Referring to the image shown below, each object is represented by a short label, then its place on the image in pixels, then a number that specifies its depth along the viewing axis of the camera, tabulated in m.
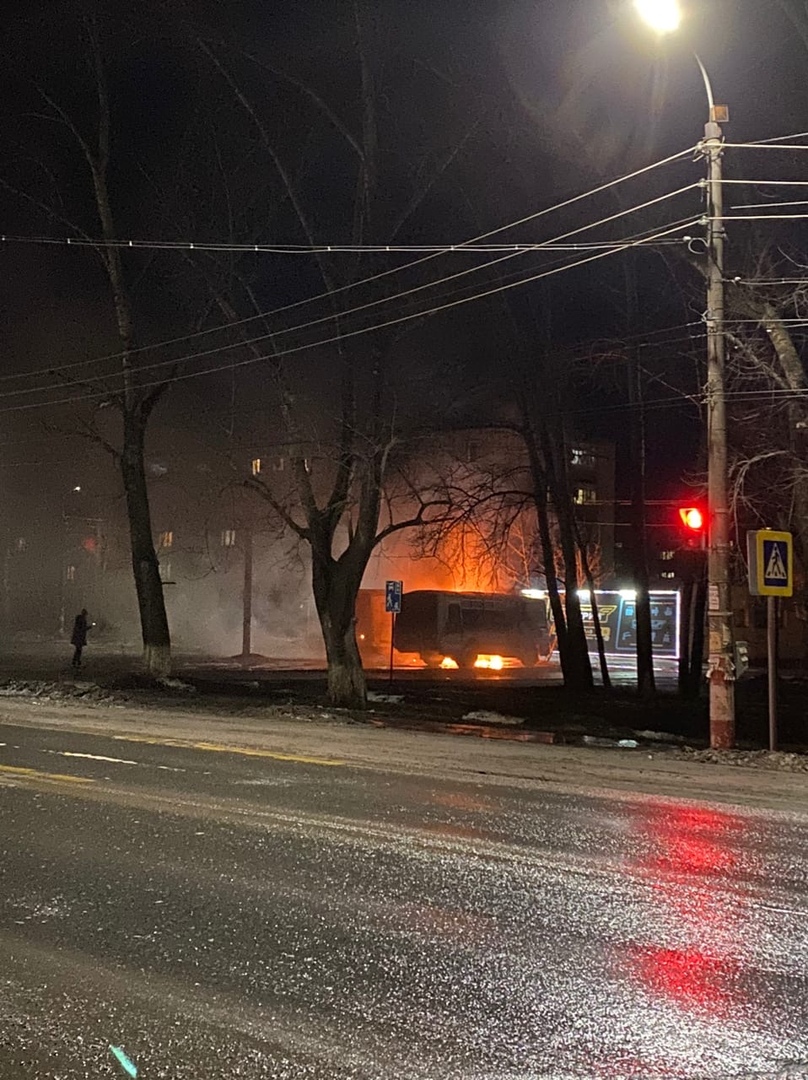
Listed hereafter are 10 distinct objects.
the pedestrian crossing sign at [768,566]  14.82
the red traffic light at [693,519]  15.76
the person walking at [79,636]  33.59
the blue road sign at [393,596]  26.17
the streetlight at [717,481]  14.62
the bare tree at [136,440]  28.58
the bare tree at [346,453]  22.97
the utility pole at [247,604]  45.18
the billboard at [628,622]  51.78
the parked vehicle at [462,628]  46.22
